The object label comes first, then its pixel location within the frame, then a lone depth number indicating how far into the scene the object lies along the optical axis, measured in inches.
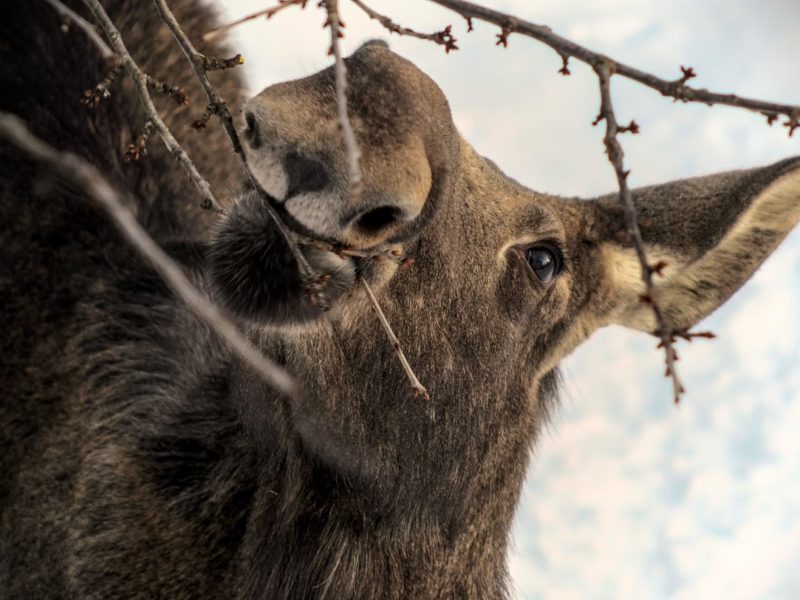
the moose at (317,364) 288.2
